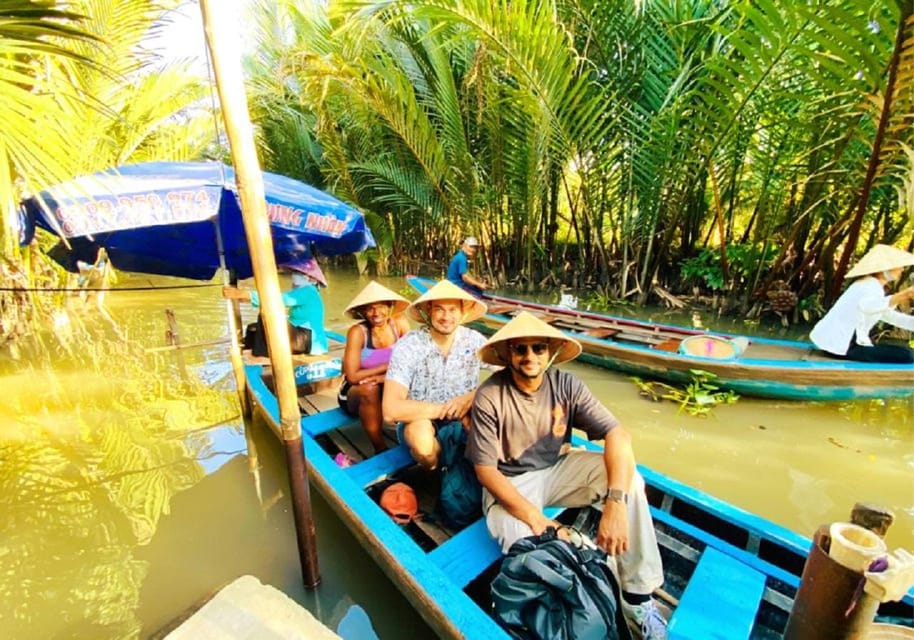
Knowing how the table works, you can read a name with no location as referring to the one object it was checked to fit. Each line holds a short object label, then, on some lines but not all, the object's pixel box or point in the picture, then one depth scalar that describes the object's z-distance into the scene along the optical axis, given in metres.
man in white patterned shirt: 2.35
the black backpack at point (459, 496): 2.17
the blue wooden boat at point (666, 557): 1.50
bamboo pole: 1.52
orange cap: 2.26
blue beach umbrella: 2.34
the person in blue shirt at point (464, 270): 6.46
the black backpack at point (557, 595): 1.40
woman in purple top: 2.85
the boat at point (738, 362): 3.54
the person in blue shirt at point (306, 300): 4.13
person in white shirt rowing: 3.46
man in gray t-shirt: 1.71
